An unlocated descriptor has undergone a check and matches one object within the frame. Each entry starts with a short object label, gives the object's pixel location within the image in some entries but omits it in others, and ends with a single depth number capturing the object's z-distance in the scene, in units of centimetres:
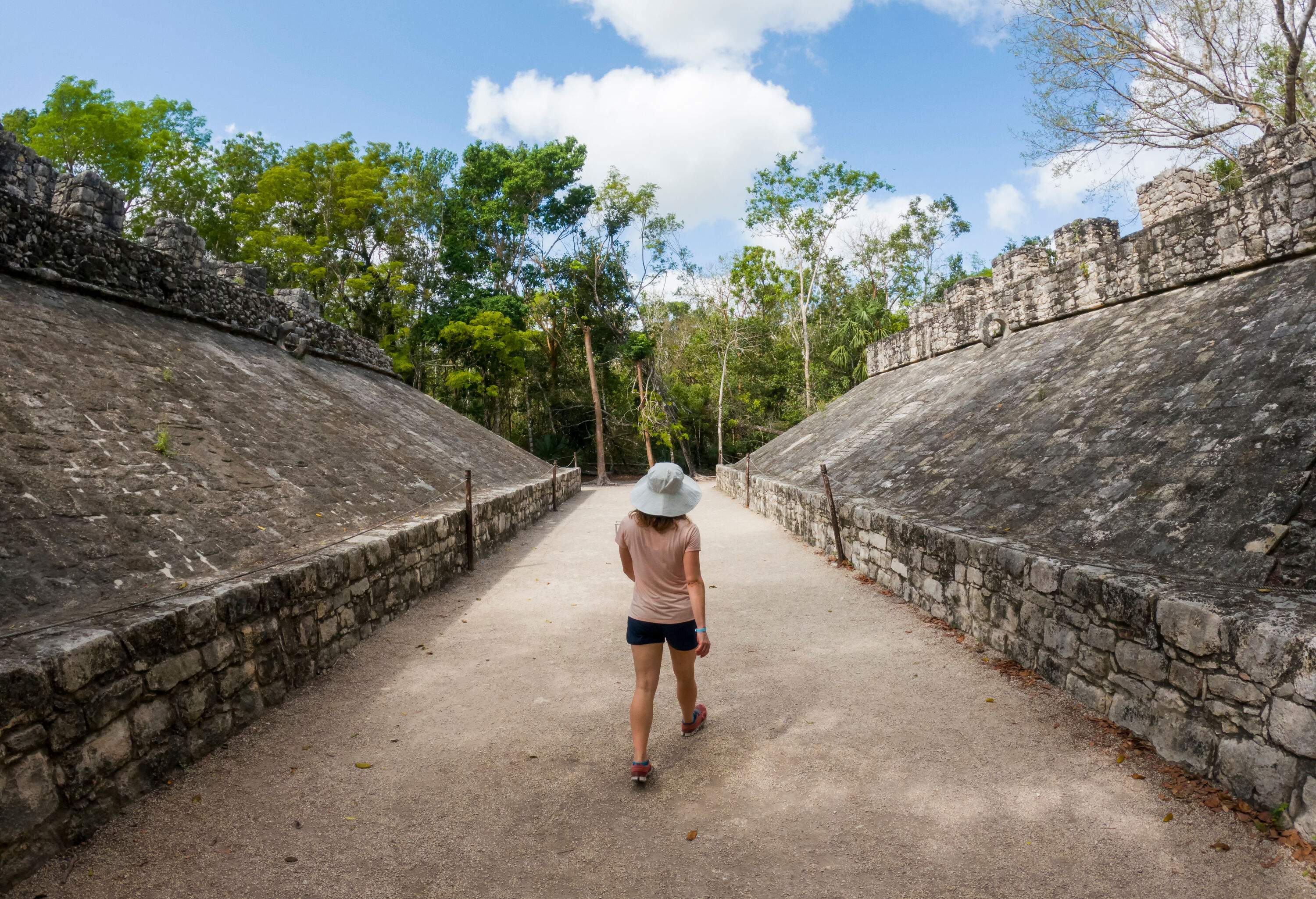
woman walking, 364
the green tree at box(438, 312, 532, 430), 2812
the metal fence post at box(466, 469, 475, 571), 927
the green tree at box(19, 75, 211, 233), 2716
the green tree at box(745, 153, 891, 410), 3250
